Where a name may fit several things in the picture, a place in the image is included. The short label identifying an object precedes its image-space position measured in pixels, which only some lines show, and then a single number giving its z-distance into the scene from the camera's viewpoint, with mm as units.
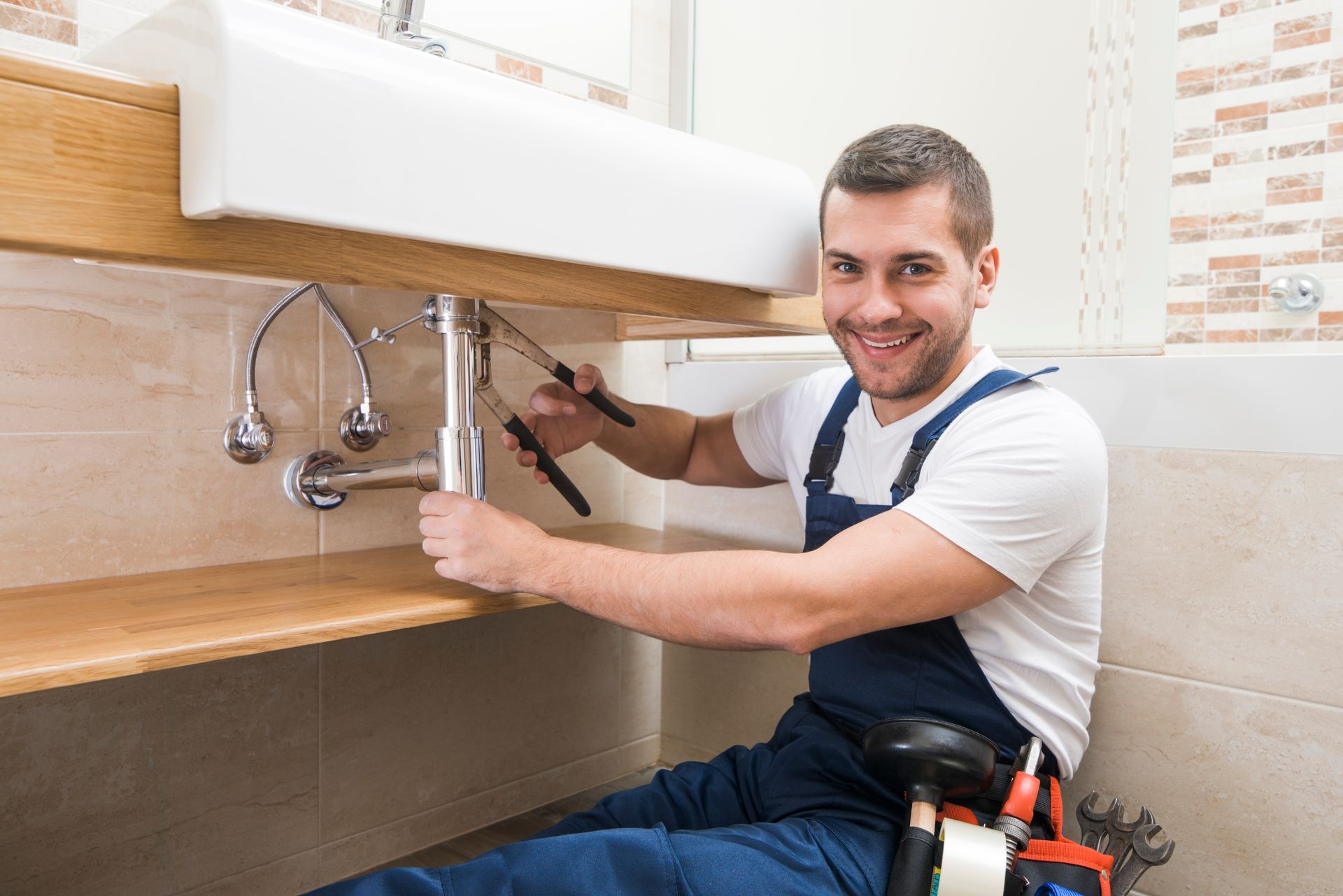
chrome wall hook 1033
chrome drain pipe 985
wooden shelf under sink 761
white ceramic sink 638
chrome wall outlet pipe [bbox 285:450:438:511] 1062
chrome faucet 984
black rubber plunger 857
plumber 901
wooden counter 579
